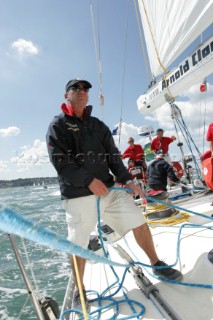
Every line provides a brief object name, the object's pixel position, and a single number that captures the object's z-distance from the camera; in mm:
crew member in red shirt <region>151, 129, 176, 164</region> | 7457
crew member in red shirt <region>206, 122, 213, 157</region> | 2727
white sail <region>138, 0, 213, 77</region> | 2176
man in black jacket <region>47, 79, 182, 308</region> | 1938
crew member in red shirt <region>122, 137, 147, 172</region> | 8367
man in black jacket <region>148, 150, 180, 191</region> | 5332
